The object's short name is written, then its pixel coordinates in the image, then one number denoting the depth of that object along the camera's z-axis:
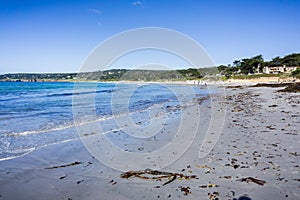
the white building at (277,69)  90.32
